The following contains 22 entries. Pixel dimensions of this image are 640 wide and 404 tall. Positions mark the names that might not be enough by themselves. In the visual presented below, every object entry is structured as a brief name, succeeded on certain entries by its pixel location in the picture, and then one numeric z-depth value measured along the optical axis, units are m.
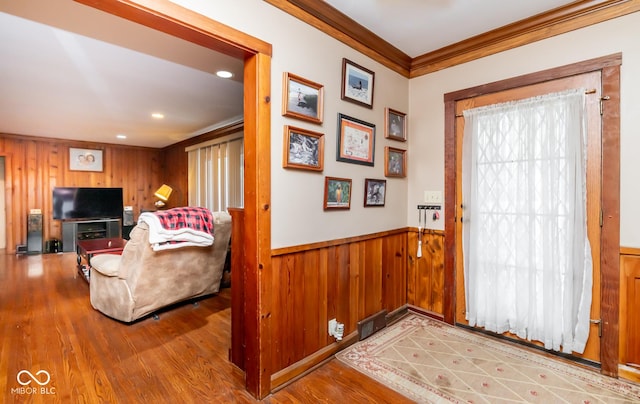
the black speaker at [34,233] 5.86
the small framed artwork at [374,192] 2.47
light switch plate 2.74
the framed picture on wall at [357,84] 2.23
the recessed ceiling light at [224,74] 2.83
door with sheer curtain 2.00
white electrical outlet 2.17
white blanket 2.52
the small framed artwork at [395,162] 2.67
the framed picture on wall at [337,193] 2.12
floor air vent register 2.40
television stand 6.12
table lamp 6.74
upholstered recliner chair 2.63
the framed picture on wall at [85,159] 6.41
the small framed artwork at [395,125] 2.64
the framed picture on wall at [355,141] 2.22
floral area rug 1.73
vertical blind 4.88
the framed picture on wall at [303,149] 1.85
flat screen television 6.17
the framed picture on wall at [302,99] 1.83
